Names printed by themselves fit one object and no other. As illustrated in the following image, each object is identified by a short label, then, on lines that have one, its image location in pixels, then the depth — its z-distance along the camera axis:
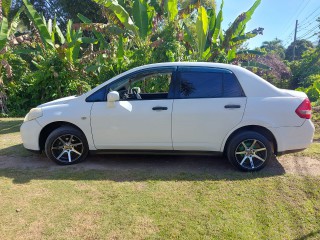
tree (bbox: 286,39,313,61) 51.50
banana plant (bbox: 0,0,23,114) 9.40
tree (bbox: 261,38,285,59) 63.01
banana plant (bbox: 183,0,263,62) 10.51
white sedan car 4.37
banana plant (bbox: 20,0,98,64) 9.85
